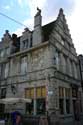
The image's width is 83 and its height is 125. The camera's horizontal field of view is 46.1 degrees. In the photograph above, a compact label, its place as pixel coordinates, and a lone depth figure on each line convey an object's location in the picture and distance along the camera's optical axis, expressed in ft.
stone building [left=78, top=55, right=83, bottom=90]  42.94
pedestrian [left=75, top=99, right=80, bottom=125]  33.14
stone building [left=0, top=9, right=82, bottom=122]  28.27
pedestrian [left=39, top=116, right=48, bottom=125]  22.42
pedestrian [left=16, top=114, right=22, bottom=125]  23.08
